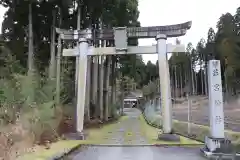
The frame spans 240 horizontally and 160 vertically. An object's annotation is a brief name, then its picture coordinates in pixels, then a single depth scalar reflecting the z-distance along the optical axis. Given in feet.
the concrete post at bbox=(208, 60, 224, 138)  27.84
